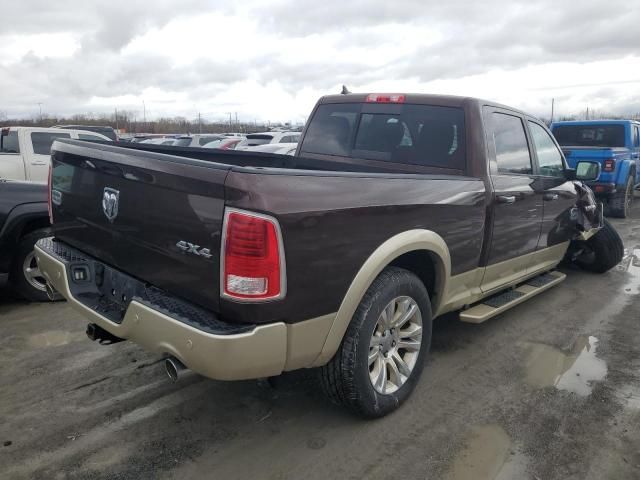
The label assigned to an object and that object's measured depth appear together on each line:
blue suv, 9.91
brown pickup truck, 2.25
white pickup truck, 8.91
